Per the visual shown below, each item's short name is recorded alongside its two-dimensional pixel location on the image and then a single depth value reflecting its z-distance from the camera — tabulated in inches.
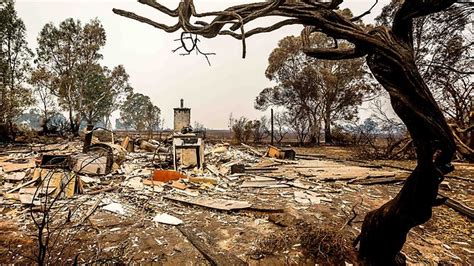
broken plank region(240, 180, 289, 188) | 272.2
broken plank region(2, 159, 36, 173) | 287.1
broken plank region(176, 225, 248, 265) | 120.1
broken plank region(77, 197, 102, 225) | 164.3
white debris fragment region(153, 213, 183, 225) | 169.3
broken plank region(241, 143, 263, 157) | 486.1
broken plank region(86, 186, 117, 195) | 227.6
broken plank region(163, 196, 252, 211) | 197.3
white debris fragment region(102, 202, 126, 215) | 187.1
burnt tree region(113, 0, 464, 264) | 66.7
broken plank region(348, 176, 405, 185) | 284.7
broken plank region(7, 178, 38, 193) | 220.7
